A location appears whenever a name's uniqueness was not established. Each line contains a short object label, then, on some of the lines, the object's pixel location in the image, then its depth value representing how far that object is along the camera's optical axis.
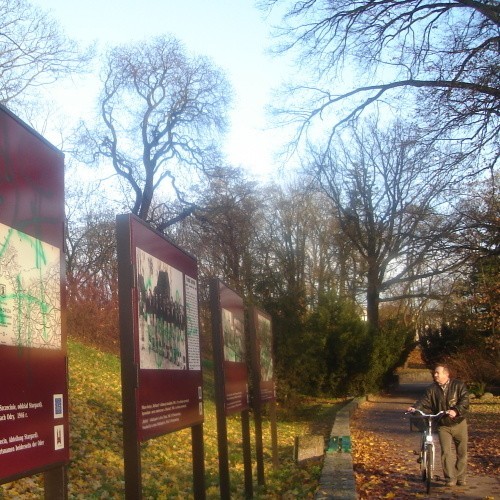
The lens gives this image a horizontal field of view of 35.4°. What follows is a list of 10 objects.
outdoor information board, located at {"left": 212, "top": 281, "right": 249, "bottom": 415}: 8.42
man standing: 10.38
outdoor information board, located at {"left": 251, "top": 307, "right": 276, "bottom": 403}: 11.43
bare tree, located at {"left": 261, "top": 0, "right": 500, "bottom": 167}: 12.45
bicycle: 9.80
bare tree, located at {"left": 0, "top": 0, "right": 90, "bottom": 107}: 22.00
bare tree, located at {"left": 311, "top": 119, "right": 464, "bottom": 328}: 40.06
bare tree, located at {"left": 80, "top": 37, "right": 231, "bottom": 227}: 35.00
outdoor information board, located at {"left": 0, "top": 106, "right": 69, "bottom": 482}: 3.45
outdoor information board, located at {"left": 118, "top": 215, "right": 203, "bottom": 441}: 4.84
